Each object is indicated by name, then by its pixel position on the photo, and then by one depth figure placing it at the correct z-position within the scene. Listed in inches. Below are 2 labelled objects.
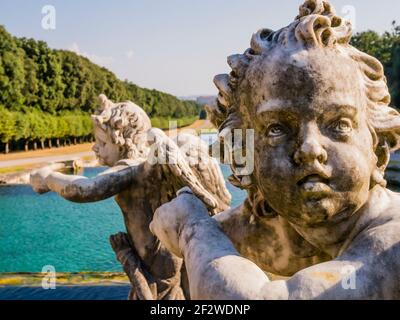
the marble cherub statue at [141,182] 149.4
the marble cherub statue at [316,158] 53.5
